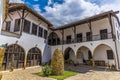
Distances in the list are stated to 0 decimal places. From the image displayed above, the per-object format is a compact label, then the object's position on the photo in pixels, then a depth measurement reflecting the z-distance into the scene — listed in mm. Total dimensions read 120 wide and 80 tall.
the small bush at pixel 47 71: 6650
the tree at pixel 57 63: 6966
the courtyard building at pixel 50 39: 8723
